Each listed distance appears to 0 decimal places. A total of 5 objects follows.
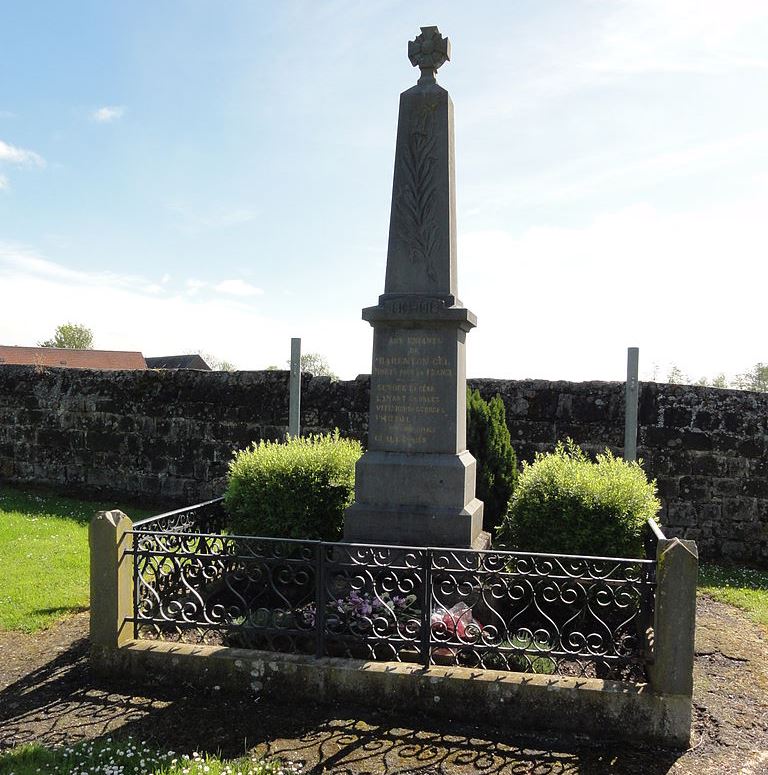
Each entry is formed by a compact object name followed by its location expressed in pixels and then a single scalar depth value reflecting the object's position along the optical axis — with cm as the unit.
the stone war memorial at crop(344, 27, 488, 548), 509
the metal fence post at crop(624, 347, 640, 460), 789
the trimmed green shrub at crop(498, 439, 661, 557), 507
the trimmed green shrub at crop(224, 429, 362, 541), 570
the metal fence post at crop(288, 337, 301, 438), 905
